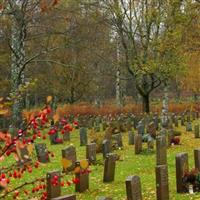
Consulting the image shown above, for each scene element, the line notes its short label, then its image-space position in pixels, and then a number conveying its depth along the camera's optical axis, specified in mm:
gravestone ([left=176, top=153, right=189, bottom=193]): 9844
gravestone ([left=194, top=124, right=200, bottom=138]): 21350
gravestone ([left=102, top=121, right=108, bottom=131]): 26422
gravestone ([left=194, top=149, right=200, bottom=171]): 11273
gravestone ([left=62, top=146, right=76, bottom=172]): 12445
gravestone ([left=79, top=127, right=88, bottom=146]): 19750
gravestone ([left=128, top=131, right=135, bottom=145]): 19578
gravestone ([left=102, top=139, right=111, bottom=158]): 15492
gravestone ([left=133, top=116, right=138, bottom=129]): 27578
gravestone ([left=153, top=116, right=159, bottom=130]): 25108
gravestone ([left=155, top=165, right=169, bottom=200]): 8969
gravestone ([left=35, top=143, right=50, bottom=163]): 14699
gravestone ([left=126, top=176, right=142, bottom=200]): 8094
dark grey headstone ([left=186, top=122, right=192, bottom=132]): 24703
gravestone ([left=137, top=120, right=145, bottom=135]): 21594
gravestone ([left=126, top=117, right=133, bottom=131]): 25989
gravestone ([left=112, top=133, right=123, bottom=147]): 18438
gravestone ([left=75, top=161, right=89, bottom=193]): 10462
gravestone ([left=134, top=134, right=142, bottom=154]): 16322
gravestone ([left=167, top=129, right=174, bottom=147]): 18416
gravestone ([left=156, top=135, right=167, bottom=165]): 13383
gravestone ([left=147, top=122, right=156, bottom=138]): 20469
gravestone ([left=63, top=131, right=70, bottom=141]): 22219
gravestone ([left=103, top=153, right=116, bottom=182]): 11367
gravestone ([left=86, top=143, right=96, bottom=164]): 14000
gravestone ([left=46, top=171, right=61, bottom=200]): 9281
